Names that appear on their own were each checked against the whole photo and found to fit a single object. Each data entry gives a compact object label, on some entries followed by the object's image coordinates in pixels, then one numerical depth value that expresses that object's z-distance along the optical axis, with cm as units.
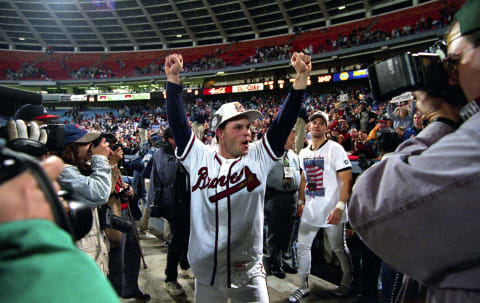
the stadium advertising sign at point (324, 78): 2246
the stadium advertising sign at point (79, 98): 3338
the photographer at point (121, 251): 305
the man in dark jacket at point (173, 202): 344
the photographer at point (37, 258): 33
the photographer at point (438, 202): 64
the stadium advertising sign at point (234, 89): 2706
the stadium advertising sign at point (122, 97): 3300
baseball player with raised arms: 182
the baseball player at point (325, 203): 312
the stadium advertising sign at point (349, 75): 2059
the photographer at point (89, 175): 193
